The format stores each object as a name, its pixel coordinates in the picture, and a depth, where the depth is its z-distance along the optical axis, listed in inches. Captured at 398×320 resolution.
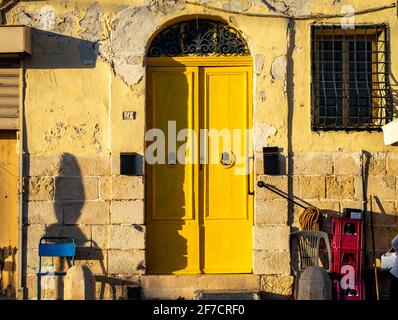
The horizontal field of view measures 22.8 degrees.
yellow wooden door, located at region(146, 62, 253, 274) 510.9
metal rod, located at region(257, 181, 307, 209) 504.7
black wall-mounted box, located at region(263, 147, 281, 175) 504.4
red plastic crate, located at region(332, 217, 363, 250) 493.7
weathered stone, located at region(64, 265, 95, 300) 457.4
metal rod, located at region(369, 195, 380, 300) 492.4
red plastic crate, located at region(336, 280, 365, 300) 490.2
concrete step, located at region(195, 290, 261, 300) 482.9
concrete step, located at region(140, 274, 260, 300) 500.1
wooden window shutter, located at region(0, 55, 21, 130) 514.3
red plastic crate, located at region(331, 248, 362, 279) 493.4
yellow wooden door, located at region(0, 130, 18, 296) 514.6
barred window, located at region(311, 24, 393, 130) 511.5
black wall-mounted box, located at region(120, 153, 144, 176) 505.7
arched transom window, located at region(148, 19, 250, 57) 516.4
